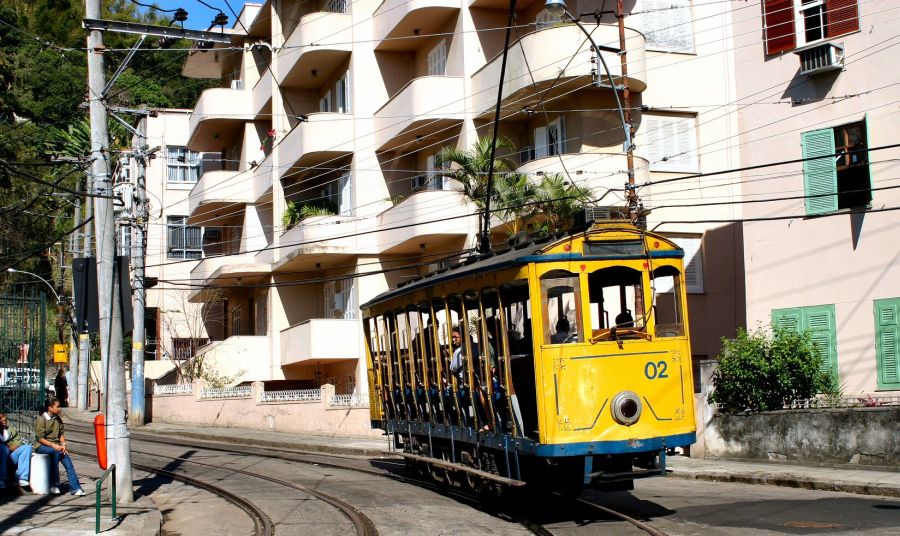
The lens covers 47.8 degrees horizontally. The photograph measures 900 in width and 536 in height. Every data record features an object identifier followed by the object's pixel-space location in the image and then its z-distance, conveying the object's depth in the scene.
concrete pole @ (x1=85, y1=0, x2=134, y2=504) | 15.07
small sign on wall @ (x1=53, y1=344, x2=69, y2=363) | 40.03
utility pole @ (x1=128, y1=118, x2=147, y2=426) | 29.19
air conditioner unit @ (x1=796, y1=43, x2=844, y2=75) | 20.39
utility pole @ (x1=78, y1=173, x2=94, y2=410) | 41.41
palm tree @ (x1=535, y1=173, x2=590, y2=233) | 22.77
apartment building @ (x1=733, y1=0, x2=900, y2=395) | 19.78
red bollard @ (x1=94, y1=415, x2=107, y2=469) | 15.12
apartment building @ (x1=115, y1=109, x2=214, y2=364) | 45.34
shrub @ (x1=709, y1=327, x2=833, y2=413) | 19.00
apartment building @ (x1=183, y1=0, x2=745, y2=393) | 26.05
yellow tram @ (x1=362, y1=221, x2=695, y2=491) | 12.05
